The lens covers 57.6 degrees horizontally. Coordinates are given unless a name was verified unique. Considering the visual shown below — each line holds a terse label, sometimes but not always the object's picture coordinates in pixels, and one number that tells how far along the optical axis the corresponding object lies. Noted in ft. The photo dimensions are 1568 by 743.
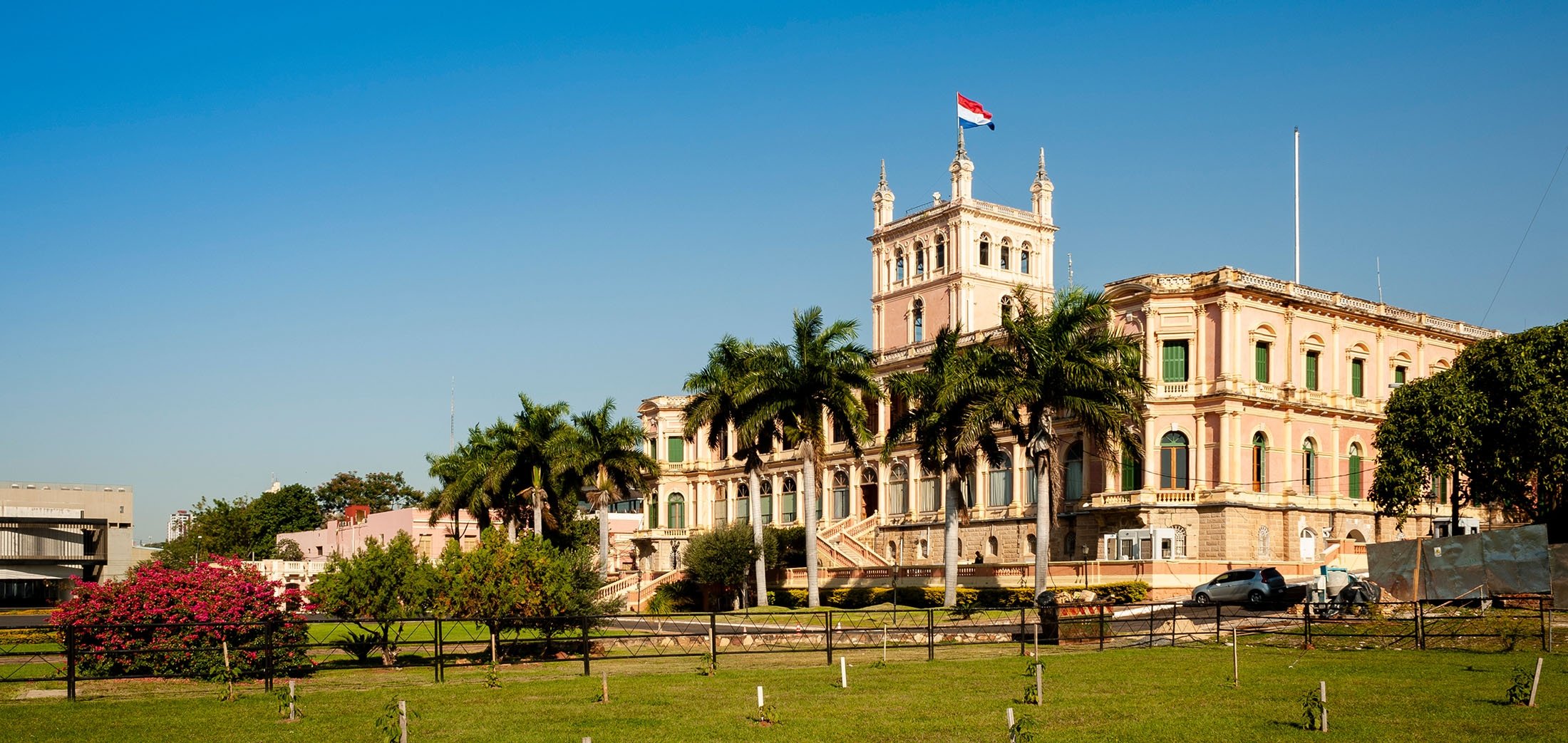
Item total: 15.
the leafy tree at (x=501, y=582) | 102.58
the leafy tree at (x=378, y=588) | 98.12
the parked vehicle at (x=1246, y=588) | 147.84
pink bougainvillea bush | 83.41
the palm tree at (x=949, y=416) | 153.28
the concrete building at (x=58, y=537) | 242.17
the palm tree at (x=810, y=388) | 174.40
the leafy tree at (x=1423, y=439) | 160.45
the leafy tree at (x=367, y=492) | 435.12
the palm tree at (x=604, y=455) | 210.18
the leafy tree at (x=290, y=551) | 351.87
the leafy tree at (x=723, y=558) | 201.87
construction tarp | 112.06
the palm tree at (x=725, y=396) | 180.96
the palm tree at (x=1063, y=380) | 147.84
